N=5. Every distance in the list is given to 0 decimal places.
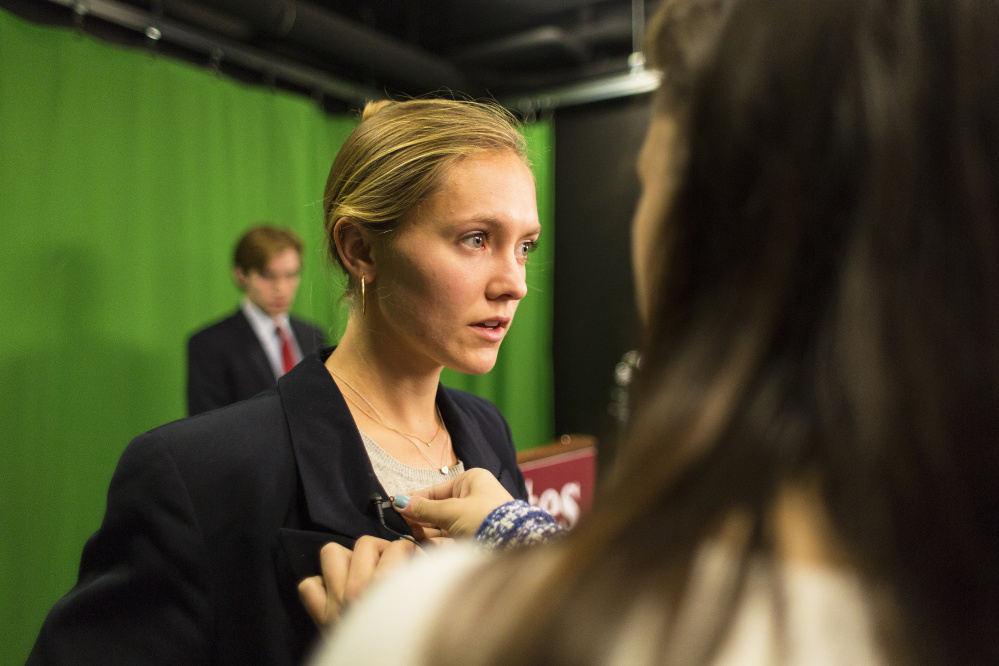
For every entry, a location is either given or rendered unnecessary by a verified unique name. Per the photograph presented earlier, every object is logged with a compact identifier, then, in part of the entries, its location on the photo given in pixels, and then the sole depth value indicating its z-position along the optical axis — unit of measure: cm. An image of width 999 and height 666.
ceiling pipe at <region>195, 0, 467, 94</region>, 272
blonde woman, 78
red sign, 172
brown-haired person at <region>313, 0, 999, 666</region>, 35
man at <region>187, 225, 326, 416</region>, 247
